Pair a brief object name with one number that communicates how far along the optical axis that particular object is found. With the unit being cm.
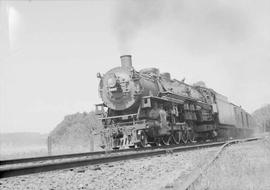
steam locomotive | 1546
